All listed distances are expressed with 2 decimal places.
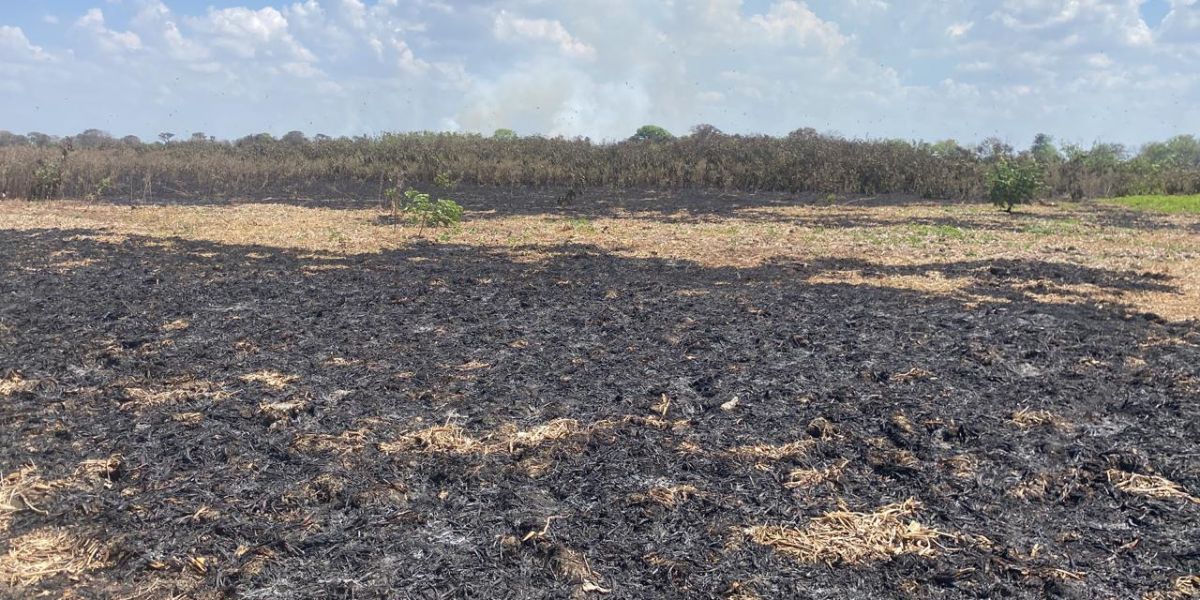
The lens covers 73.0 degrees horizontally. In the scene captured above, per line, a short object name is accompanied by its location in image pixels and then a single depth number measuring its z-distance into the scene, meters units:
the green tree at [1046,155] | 26.58
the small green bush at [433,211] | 13.96
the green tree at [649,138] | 31.39
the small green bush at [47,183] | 19.12
